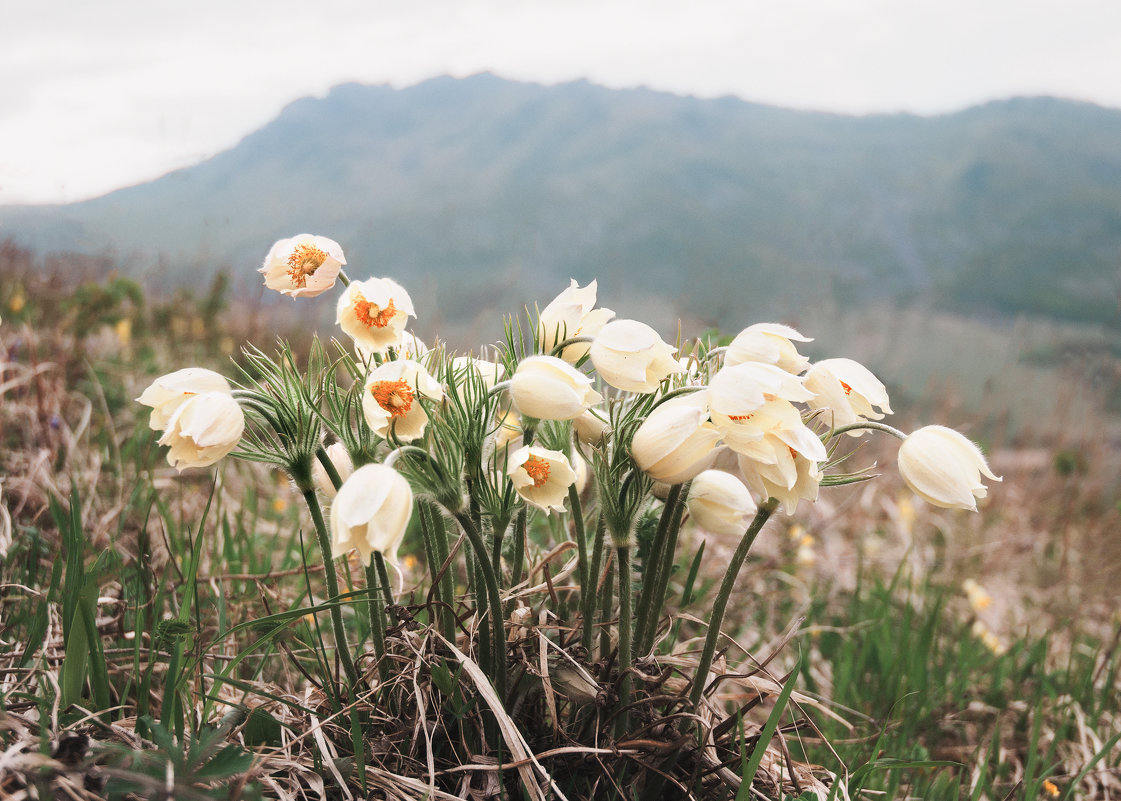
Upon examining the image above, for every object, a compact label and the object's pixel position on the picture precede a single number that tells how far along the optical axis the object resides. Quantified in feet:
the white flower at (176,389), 1.15
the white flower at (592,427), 1.29
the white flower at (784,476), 1.12
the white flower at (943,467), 1.21
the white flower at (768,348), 1.21
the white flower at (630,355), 1.15
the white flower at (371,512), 1.01
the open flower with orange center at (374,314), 1.25
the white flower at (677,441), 1.09
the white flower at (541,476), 1.14
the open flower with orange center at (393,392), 1.11
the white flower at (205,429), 1.07
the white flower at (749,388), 1.07
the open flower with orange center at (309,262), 1.29
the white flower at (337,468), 1.32
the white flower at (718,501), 1.28
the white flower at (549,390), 1.09
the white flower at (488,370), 1.26
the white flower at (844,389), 1.21
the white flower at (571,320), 1.33
